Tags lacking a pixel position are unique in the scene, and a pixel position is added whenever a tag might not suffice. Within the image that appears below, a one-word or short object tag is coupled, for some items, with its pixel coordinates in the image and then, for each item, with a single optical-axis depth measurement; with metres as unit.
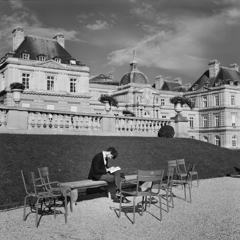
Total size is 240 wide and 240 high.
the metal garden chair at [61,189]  6.81
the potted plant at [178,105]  19.33
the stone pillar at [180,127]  19.28
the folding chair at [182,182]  8.56
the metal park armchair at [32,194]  6.38
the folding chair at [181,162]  10.29
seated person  8.16
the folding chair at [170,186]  7.96
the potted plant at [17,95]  14.42
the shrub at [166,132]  17.67
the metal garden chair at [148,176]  6.64
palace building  15.05
